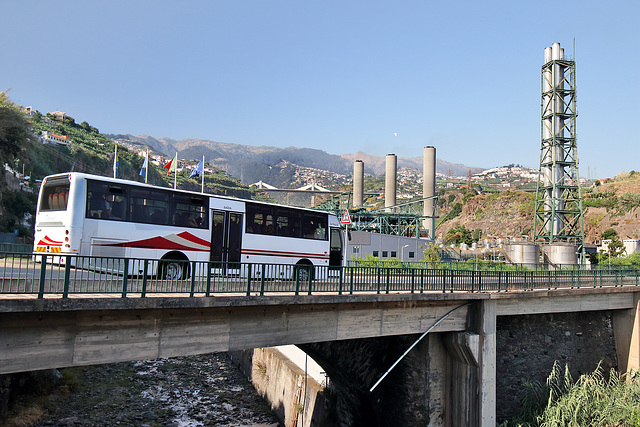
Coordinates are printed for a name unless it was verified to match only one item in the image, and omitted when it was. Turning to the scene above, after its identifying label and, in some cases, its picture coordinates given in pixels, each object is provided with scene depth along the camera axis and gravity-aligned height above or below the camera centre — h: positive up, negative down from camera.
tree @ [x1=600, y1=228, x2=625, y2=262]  63.12 +1.02
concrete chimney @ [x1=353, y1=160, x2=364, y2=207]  89.88 +12.15
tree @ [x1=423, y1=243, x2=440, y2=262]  42.75 -0.75
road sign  19.99 +1.07
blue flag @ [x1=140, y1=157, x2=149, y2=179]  27.27 +4.09
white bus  14.31 +0.44
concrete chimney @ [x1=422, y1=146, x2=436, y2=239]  83.31 +13.90
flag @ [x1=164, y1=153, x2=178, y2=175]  28.06 +4.51
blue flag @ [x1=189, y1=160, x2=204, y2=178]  27.91 +4.25
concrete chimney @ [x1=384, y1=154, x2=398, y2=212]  84.94 +12.36
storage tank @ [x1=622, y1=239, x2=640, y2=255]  61.53 +0.85
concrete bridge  9.81 -2.52
